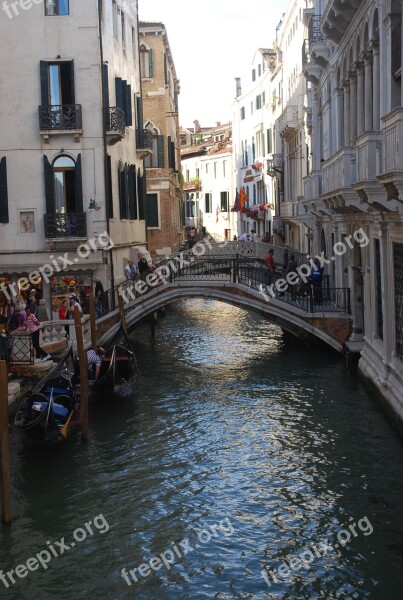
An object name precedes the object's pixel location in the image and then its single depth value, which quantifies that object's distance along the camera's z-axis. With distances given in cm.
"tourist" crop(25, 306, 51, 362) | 1503
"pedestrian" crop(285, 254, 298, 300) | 1924
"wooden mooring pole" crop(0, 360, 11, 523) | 938
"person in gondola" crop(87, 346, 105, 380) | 1559
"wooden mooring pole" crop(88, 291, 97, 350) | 1706
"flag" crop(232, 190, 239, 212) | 3973
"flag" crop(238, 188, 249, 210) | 3835
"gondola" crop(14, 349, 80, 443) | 1202
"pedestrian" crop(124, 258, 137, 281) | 2070
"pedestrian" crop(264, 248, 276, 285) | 1956
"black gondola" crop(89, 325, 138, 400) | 1523
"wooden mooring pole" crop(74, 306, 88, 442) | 1280
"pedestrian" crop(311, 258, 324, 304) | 1912
